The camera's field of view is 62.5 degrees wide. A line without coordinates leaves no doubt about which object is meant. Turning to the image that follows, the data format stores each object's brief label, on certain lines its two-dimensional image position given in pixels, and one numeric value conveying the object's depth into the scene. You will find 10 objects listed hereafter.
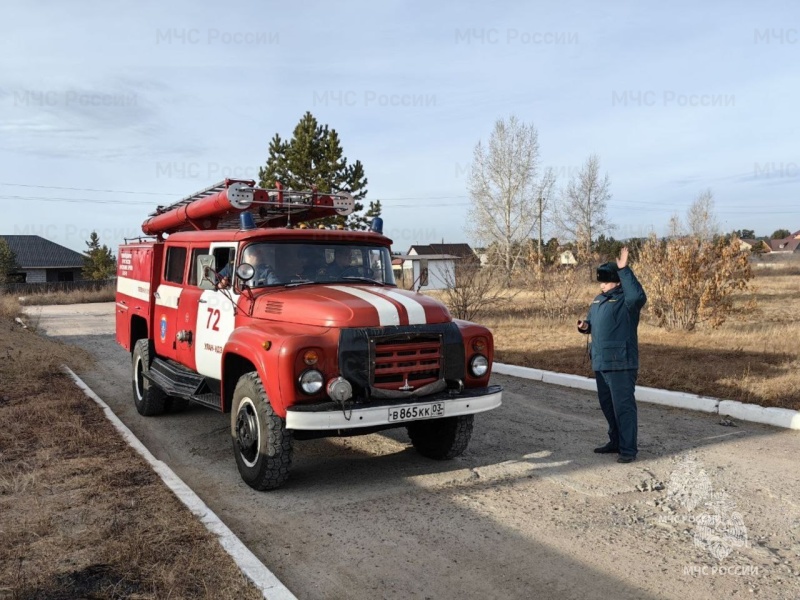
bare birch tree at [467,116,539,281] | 47.38
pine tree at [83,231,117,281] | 58.50
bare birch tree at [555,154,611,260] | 52.03
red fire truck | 5.20
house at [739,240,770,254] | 67.04
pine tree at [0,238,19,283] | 50.00
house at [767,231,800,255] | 109.59
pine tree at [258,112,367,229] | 30.72
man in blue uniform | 6.15
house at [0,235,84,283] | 59.25
